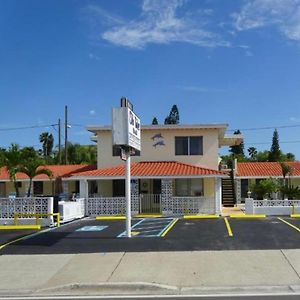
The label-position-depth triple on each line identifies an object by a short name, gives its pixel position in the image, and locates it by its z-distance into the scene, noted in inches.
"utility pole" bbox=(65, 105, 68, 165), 1373.6
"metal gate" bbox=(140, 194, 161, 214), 761.7
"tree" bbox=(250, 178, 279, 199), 867.6
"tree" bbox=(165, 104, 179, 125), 2112.2
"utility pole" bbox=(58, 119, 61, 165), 1428.5
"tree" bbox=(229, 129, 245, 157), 2357.9
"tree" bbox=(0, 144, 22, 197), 814.1
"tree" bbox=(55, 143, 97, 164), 1560.4
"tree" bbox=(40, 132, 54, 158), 2100.9
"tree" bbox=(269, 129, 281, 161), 1825.9
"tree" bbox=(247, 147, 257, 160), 2506.0
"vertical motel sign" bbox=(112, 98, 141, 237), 453.0
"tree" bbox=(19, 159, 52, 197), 846.9
